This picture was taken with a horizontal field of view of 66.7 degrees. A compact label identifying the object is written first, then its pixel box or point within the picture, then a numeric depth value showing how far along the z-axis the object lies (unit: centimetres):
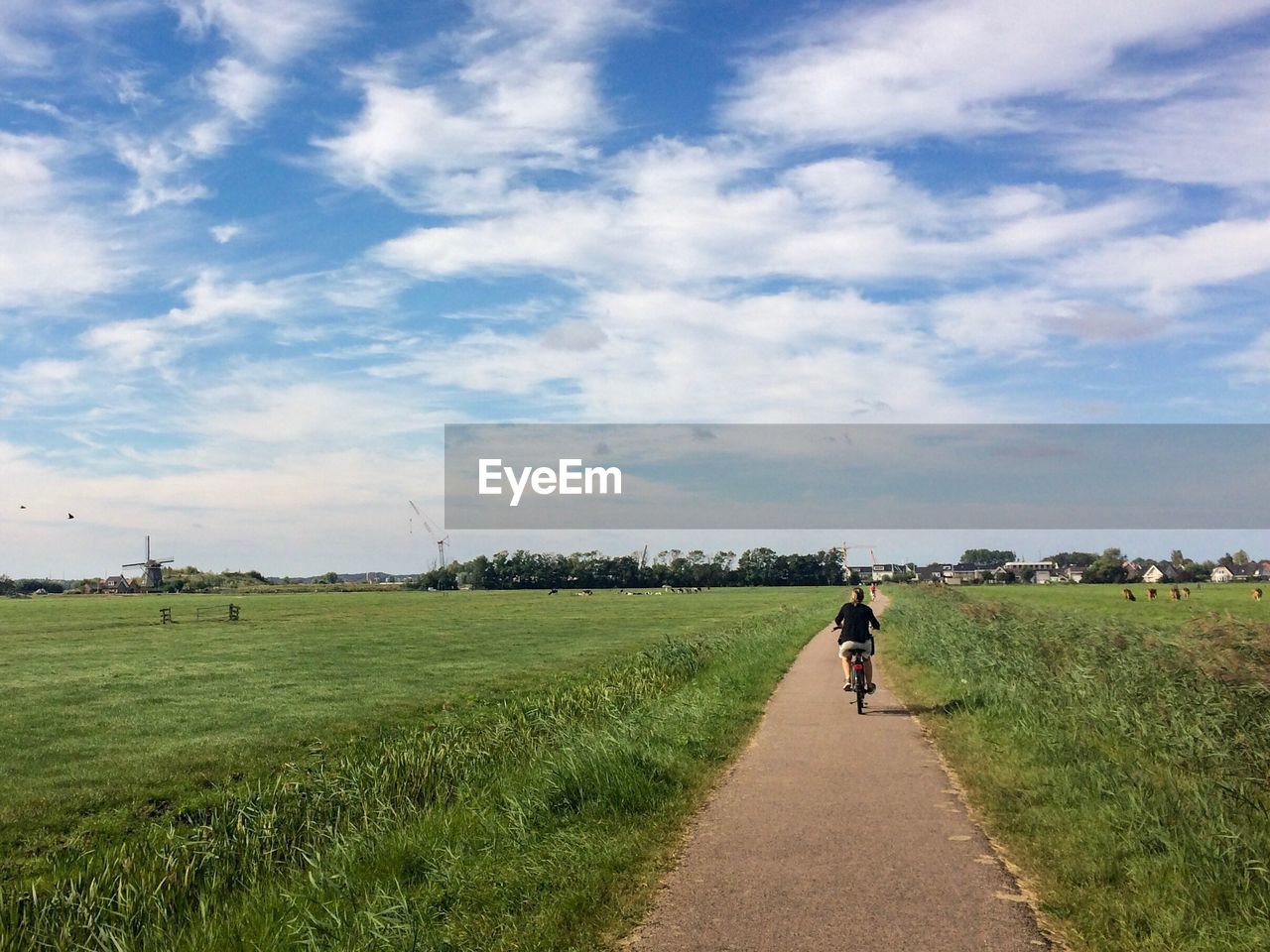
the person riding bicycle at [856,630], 1623
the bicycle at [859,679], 1590
